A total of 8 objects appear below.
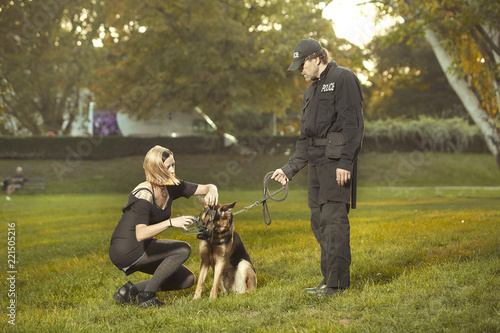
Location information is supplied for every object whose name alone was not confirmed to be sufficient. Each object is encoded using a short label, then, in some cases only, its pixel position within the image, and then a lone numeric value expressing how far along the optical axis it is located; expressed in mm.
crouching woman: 5070
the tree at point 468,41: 15102
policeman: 5043
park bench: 23859
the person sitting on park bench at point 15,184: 23500
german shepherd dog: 4961
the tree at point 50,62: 33062
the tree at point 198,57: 29438
